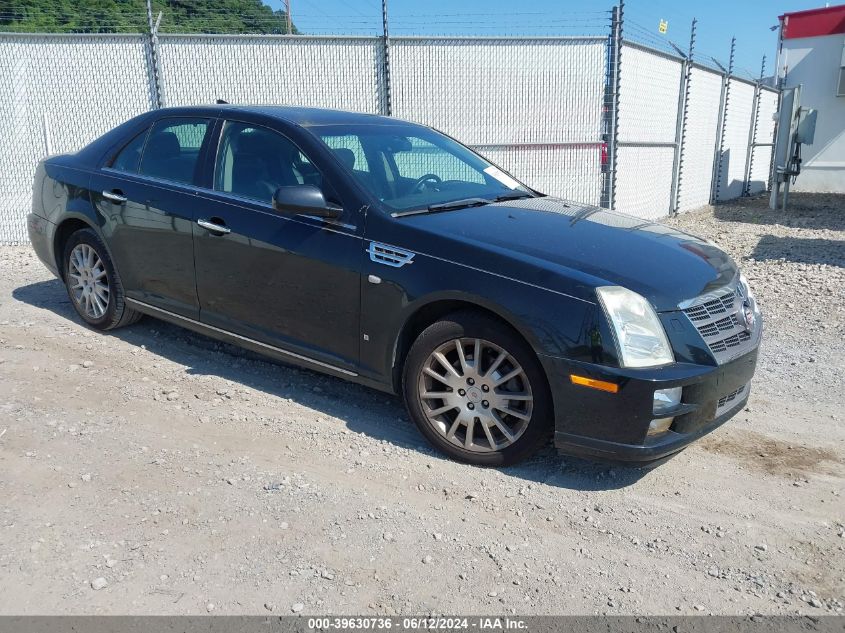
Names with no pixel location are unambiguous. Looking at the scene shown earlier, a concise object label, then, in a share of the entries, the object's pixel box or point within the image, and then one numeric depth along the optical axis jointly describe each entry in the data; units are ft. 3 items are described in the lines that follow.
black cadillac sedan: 10.59
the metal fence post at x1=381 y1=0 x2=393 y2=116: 30.88
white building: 64.13
